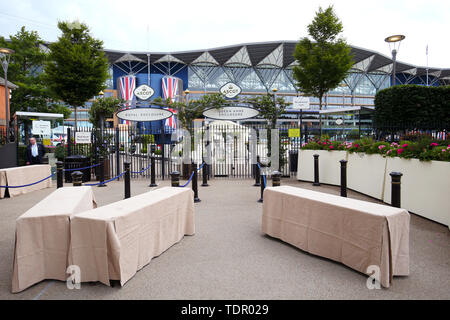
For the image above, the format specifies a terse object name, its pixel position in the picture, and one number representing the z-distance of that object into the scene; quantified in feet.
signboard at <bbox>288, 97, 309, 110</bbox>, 40.53
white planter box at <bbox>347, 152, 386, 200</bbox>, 24.34
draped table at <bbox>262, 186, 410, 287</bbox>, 10.34
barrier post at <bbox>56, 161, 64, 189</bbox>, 24.96
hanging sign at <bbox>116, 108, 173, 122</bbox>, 37.96
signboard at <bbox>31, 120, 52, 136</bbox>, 48.34
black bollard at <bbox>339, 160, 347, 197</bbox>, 23.20
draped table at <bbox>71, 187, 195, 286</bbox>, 10.07
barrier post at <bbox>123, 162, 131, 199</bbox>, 25.86
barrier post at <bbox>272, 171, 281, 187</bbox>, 19.34
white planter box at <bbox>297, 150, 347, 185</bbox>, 32.32
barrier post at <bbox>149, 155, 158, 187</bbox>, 34.55
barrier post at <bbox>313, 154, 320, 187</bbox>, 33.55
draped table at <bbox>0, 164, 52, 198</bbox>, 27.39
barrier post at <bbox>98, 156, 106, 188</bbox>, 34.53
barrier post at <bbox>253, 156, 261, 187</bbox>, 33.96
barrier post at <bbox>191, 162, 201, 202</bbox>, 25.09
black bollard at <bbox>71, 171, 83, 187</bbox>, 19.04
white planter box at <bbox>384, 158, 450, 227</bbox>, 17.25
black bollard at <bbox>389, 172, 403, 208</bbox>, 13.73
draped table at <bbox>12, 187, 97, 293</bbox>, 10.27
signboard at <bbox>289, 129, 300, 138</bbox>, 39.70
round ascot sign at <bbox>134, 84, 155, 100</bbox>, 44.80
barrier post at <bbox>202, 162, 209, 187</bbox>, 34.22
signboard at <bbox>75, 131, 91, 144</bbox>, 37.83
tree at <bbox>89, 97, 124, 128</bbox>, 44.73
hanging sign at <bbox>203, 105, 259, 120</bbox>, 37.11
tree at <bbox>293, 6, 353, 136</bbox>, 62.49
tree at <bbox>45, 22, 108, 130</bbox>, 57.11
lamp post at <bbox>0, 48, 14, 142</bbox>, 45.48
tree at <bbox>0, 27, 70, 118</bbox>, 86.53
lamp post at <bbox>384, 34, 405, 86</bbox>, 44.08
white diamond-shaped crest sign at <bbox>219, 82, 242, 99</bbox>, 37.45
